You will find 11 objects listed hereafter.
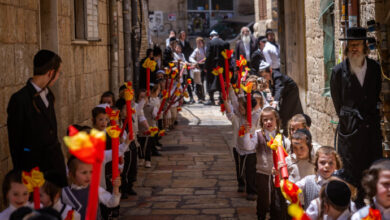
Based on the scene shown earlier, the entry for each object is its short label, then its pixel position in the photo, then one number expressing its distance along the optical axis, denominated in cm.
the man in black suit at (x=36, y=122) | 461
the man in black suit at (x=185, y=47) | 1850
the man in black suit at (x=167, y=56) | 1641
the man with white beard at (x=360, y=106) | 580
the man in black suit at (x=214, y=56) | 1653
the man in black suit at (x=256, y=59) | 1421
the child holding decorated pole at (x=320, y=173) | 474
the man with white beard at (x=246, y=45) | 1608
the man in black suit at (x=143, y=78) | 1266
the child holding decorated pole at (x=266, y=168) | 618
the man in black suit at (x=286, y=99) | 902
